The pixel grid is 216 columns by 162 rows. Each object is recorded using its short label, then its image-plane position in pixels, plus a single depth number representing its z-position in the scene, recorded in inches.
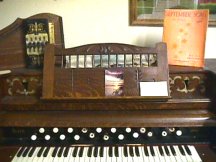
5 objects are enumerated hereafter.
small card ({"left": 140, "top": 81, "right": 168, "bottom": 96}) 52.4
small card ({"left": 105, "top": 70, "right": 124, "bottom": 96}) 53.5
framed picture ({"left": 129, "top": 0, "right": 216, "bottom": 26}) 65.9
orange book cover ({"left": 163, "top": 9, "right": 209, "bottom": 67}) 54.4
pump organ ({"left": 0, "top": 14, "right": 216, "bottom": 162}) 52.4
